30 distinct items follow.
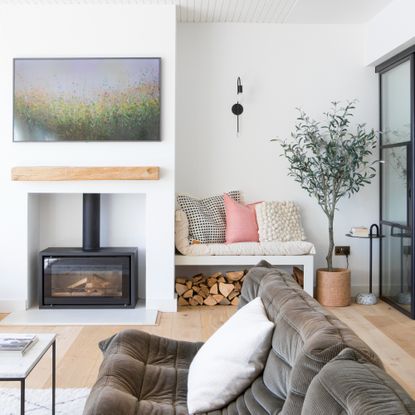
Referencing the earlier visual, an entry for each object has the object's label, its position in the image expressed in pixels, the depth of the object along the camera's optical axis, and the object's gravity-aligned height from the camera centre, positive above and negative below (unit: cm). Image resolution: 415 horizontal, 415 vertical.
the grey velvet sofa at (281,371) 114 -41
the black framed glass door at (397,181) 476 +25
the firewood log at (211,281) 519 -68
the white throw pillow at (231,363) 185 -53
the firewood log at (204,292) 517 -78
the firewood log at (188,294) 514 -80
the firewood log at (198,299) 514 -84
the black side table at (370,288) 522 -77
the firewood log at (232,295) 514 -80
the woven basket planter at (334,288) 509 -73
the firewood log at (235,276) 517 -63
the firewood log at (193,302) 515 -87
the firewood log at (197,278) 524 -67
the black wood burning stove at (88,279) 488 -63
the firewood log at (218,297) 512 -82
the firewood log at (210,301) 512 -86
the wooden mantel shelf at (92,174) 477 +28
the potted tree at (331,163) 509 +41
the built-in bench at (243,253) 501 -41
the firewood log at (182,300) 516 -85
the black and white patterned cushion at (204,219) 514 -11
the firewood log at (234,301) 514 -86
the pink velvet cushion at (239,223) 518 -14
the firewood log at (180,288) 512 -74
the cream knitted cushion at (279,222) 516 -13
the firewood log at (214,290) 514 -76
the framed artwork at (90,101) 488 +92
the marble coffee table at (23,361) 211 -63
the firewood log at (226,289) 511 -74
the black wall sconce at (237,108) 538 +96
